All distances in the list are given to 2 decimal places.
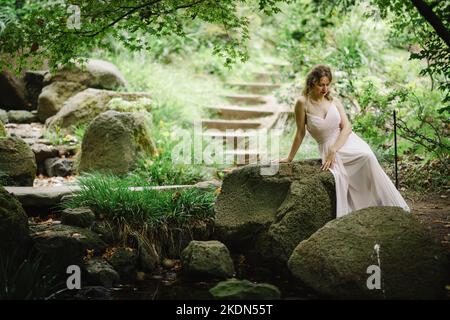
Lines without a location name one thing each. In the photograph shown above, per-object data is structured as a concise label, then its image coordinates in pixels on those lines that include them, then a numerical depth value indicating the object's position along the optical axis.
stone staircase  10.17
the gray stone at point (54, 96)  10.58
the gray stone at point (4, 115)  10.19
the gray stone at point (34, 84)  11.19
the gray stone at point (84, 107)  9.96
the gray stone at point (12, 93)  10.73
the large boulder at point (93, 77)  10.88
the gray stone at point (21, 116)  10.57
